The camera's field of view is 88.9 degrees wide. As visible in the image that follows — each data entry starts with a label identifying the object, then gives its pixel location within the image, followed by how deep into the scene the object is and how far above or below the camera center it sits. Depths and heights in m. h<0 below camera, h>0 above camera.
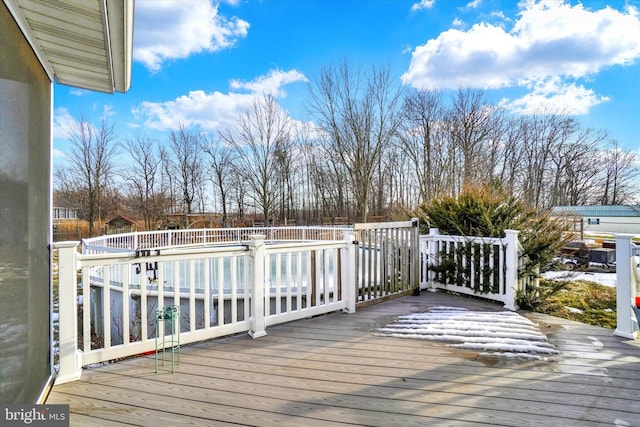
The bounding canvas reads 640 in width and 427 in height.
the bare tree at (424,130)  17.62 +4.58
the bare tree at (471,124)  17.30 +4.82
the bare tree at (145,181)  20.59 +2.20
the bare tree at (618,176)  23.22 +2.74
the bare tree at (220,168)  22.56 +3.27
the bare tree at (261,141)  20.77 +4.81
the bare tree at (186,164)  22.31 +3.51
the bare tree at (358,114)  16.91 +5.33
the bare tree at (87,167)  18.18 +2.73
